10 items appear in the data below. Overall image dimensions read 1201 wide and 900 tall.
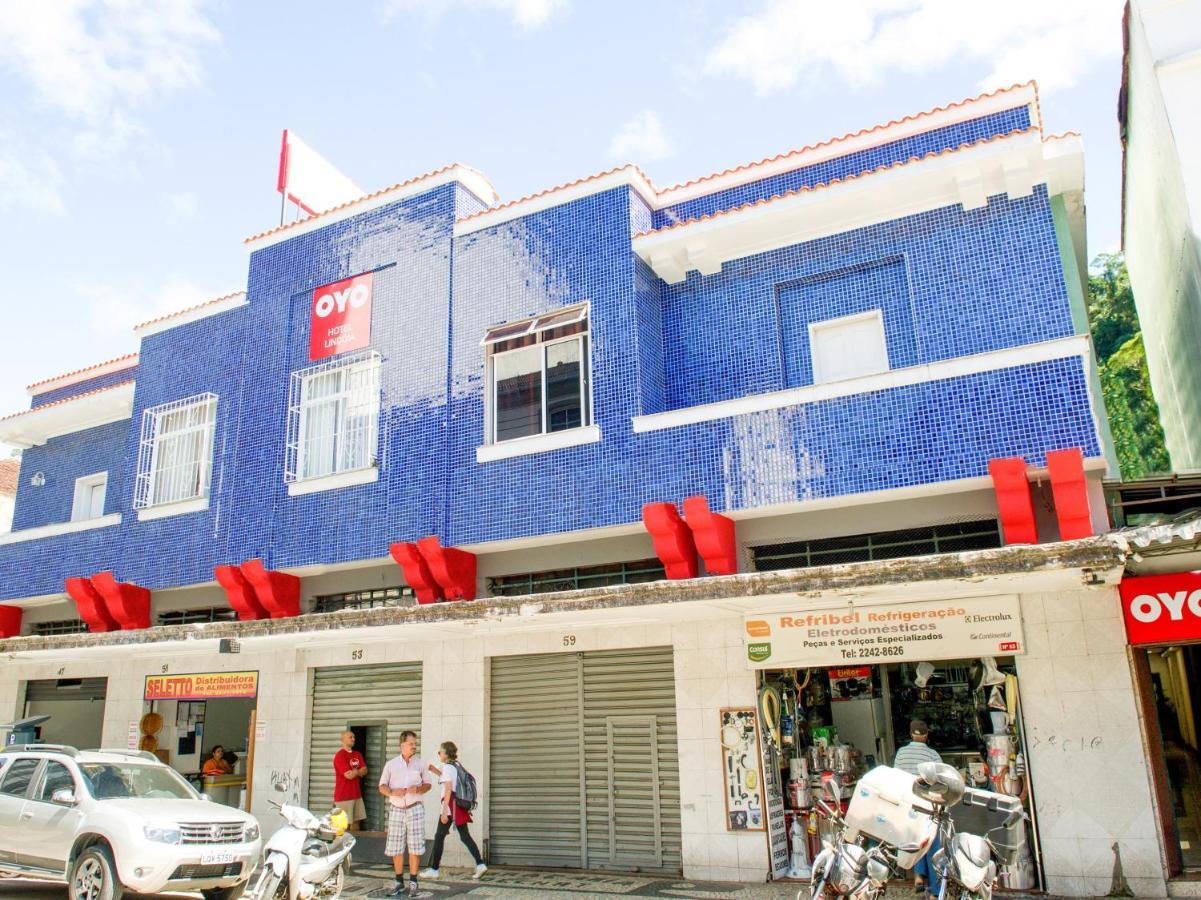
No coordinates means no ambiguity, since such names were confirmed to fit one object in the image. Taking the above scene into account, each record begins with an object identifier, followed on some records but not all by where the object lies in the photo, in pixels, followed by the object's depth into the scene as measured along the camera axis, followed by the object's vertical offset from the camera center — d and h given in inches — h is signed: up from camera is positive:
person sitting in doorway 625.6 -16.3
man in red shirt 536.4 -23.0
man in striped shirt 383.2 -17.1
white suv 368.5 -33.8
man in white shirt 434.3 -33.8
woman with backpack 454.9 -35.6
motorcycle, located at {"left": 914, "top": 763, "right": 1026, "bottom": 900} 251.6 -33.0
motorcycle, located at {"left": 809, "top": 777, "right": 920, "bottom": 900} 257.9 -39.1
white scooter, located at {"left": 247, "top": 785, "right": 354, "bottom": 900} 345.1 -43.8
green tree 975.6 +298.2
